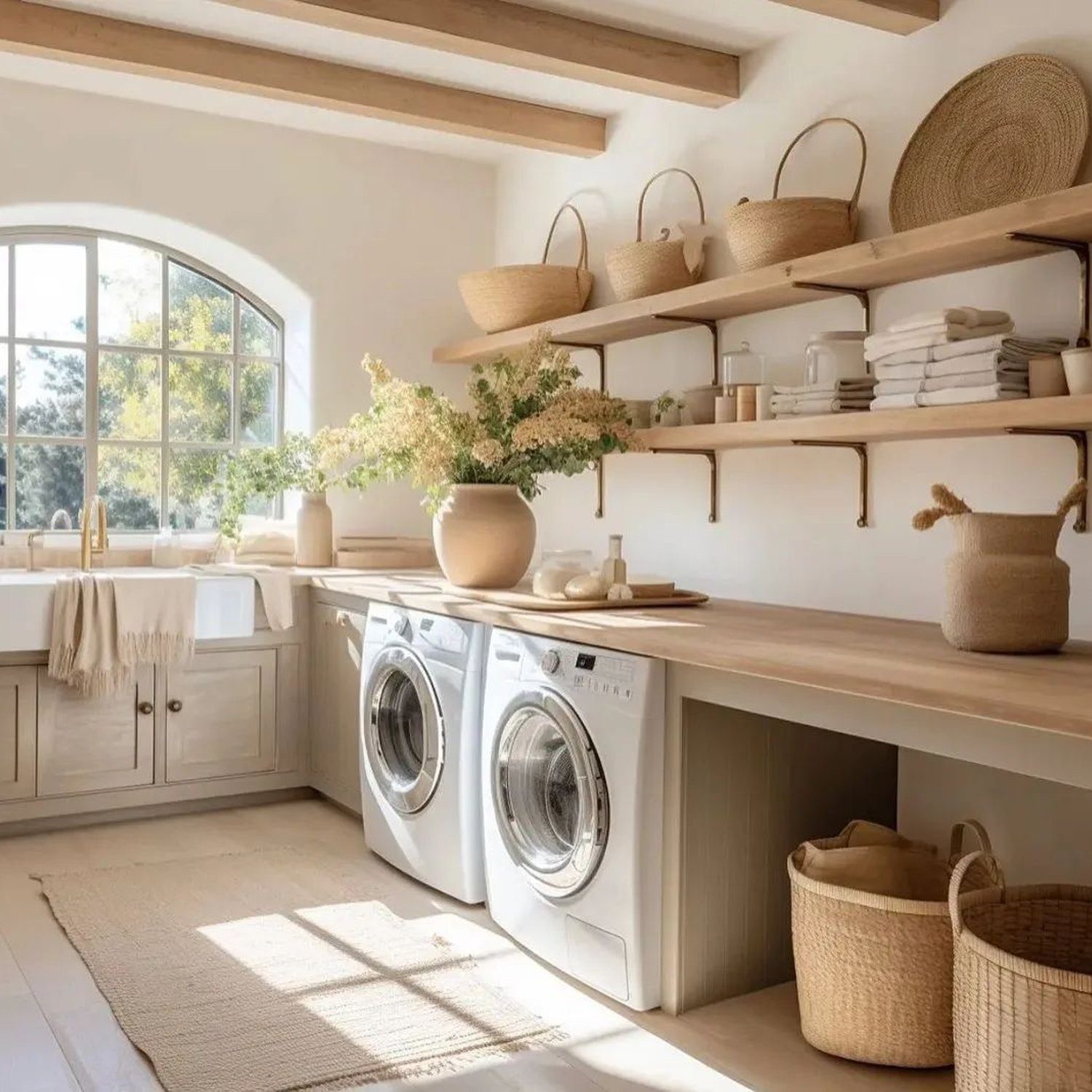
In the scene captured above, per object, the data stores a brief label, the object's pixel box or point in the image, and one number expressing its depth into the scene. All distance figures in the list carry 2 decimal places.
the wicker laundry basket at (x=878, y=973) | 2.30
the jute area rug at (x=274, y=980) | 2.39
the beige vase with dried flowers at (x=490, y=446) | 3.53
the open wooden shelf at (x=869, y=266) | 2.54
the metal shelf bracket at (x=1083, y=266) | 2.68
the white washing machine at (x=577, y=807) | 2.61
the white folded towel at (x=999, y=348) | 2.58
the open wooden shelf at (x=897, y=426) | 2.49
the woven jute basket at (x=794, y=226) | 3.23
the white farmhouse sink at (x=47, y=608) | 3.73
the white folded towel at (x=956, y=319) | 2.65
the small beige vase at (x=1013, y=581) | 2.41
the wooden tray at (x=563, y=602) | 3.22
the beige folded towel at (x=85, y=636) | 3.81
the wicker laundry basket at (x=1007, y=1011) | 1.86
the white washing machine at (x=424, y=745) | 3.25
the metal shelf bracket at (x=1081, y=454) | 2.70
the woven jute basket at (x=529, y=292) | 4.36
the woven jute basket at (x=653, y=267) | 3.84
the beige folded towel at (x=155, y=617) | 3.89
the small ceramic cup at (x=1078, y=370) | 2.45
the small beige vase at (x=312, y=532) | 4.63
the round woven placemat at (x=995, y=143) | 2.71
